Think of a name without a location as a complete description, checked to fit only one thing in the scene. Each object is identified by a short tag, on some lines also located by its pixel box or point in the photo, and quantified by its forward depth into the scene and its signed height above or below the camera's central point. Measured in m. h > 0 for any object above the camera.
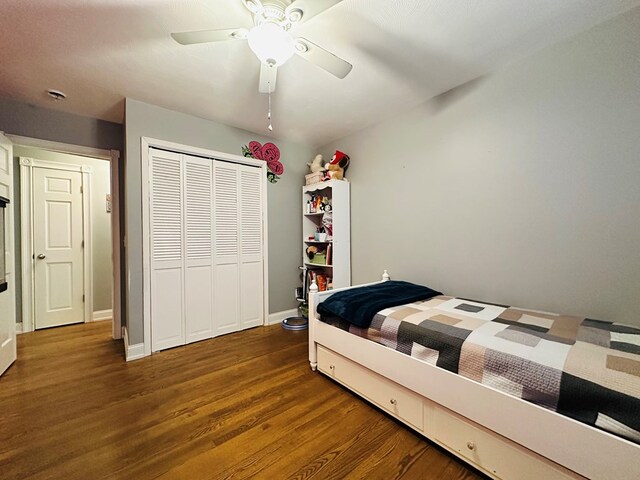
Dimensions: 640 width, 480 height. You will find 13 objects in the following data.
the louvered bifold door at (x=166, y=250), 2.53 -0.11
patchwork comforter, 0.91 -0.52
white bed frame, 0.90 -0.81
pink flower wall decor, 3.14 +1.04
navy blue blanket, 1.80 -0.48
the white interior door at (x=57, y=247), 3.28 -0.10
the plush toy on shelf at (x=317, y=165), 3.40 +0.97
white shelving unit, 3.12 +0.09
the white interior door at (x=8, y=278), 2.17 -0.34
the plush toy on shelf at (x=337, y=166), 3.17 +0.89
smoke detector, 2.23 +1.28
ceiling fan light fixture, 1.29 +1.00
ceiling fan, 1.26 +1.06
